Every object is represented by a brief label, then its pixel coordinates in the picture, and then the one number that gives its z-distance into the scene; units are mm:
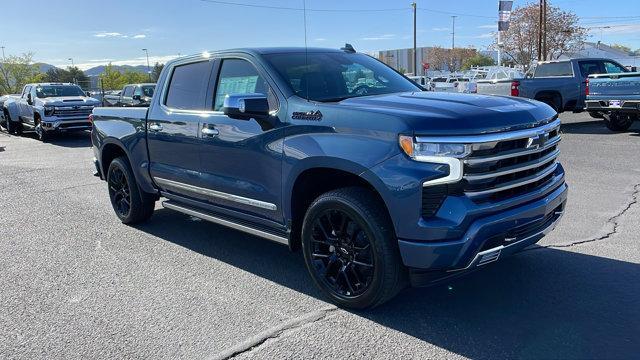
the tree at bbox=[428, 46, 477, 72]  88500
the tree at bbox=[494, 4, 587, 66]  49938
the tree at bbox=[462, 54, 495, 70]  89688
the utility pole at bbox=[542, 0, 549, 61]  39025
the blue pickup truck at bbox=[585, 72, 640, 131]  12453
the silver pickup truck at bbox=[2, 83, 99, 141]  17375
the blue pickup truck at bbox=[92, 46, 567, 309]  3318
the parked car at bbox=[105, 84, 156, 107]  20933
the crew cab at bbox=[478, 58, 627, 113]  15758
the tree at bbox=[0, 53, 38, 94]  56188
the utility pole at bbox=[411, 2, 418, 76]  56391
